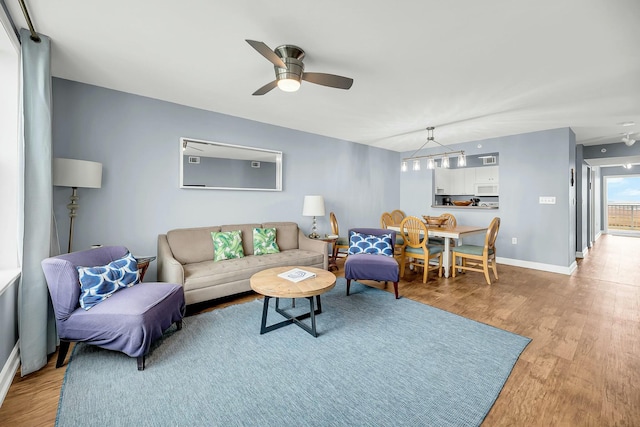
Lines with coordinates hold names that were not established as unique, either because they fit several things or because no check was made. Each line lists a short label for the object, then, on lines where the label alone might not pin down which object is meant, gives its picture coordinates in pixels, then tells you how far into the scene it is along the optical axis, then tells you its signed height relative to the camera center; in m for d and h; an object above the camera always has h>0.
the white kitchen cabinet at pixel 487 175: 6.10 +0.84
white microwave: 6.09 +0.50
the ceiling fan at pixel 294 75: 2.16 +1.11
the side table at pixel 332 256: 4.34 -0.78
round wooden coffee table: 2.22 -0.64
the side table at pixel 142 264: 2.63 -0.50
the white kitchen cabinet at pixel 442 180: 6.27 +0.74
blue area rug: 1.50 -1.09
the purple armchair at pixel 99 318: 1.84 -0.72
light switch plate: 4.51 +0.19
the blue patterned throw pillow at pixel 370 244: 3.54 -0.43
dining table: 3.89 -0.32
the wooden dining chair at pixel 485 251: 3.81 -0.59
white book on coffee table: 2.51 -0.60
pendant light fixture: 4.10 +0.82
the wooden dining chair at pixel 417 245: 3.89 -0.50
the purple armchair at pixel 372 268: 3.16 -0.67
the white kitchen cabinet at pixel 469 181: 6.47 +0.73
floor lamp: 2.35 +0.34
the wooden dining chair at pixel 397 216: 5.72 -0.09
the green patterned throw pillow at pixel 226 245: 3.41 -0.42
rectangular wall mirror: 3.55 +0.65
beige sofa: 2.79 -0.59
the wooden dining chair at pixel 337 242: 4.50 -0.50
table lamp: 4.27 +0.09
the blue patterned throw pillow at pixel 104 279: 1.95 -0.51
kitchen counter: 5.31 +0.09
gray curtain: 1.88 +0.07
